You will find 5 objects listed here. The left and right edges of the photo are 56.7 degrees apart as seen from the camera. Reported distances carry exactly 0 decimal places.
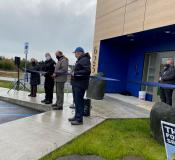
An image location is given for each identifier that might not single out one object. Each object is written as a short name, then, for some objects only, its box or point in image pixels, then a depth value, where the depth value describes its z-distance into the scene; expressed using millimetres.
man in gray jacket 4926
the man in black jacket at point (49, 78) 5432
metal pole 8584
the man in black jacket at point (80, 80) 3993
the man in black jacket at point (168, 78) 4970
